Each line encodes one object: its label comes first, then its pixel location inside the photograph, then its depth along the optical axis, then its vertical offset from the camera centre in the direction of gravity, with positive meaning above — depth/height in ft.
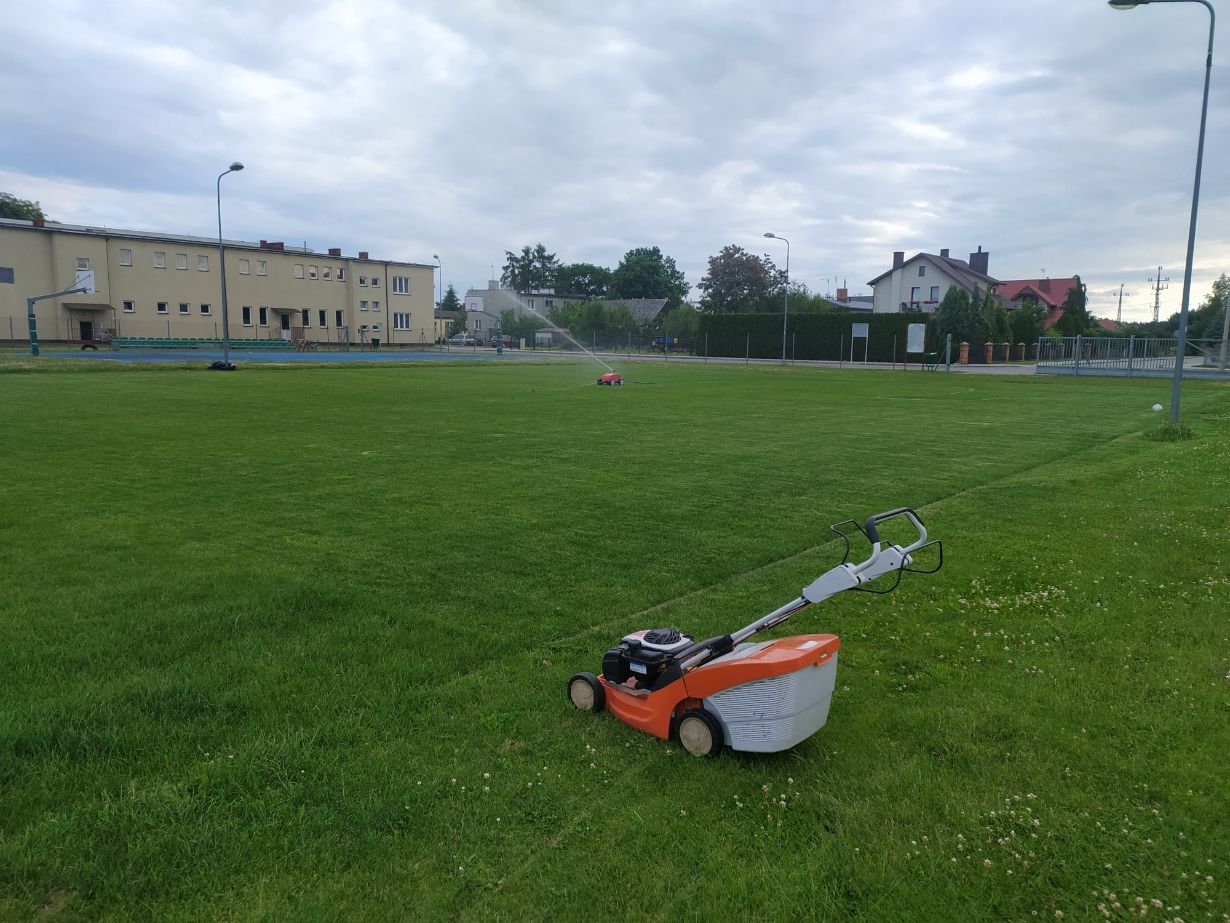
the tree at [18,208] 256.93 +43.49
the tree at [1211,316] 222.60 +13.52
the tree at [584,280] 428.97 +37.02
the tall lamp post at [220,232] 121.66 +17.92
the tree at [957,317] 187.42 +8.66
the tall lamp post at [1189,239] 47.73 +7.69
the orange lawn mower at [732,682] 12.01 -5.31
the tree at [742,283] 277.85 +23.75
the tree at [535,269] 448.24 +44.54
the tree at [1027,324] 221.66 +8.62
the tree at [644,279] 398.21 +35.32
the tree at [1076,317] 247.91 +12.34
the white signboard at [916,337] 175.94 +3.60
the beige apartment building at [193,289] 174.91 +14.23
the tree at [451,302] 441.27 +25.06
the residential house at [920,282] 244.83 +22.56
